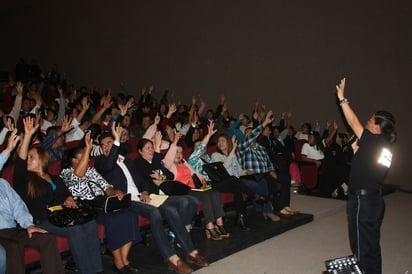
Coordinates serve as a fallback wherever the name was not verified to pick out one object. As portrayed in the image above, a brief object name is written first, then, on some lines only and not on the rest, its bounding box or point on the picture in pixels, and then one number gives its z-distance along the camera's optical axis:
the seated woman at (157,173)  4.54
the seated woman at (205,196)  4.87
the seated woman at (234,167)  5.65
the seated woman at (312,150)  7.94
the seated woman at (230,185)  5.27
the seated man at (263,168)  5.83
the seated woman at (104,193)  3.83
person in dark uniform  3.45
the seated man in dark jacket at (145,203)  4.01
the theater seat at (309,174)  7.73
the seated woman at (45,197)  3.51
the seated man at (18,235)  3.16
